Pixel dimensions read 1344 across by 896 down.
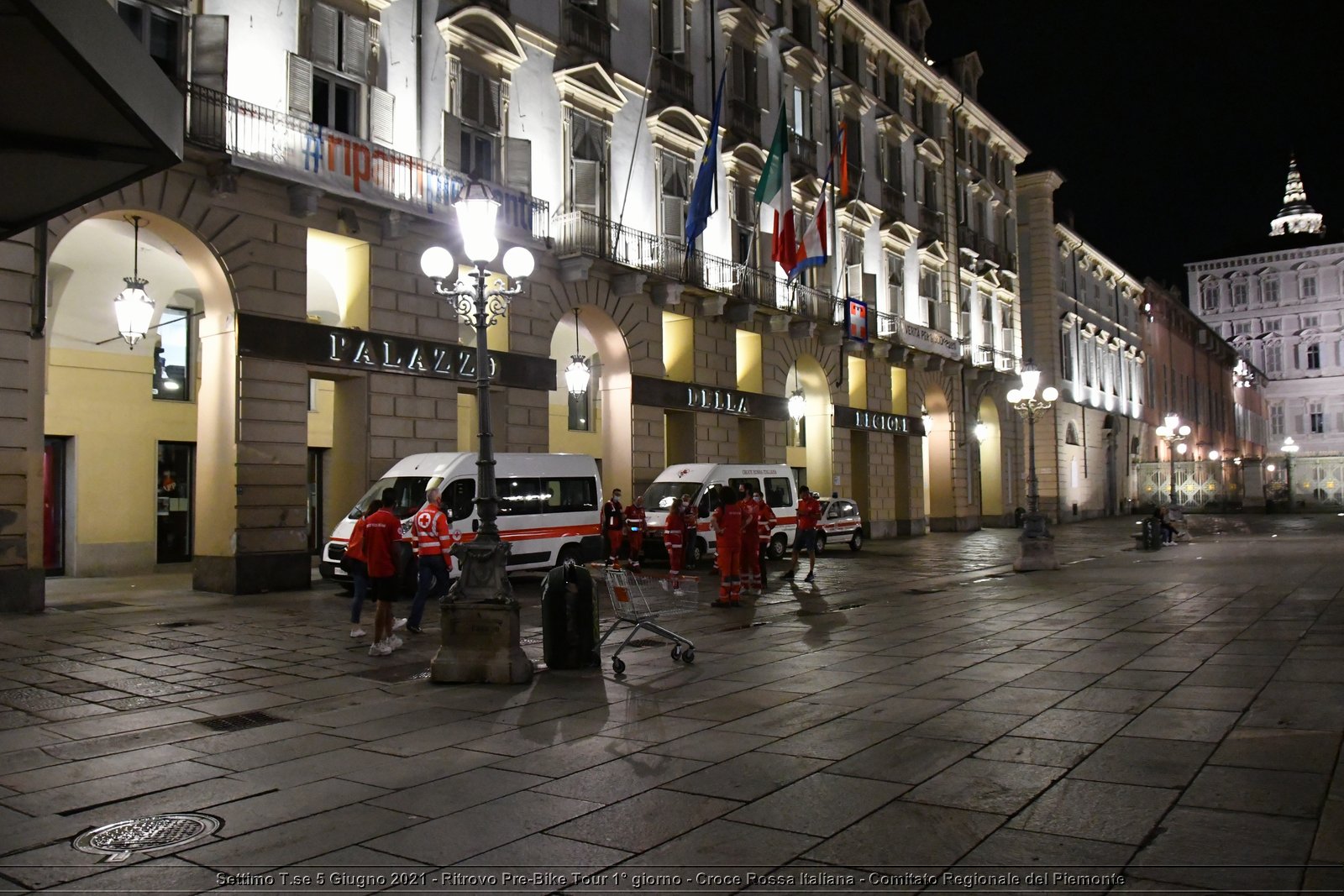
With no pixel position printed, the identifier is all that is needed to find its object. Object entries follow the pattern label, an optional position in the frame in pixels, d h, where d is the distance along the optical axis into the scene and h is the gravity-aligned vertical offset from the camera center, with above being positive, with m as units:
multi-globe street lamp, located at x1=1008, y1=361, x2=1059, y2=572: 22.20 -0.89
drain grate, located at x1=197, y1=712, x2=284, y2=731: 7.99 -1.61
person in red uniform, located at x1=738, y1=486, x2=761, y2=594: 16.39 -0.82
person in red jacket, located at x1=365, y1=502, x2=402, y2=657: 11.46 -0.66
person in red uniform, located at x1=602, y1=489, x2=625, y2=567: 21.62 -0.43
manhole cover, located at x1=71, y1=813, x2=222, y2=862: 5.18 -1.63
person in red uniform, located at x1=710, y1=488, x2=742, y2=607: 15.65 -0.67
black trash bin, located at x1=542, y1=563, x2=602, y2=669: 10.14 -1.12
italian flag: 26.31 +7.78
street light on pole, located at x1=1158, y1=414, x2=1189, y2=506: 48.22 +3.34
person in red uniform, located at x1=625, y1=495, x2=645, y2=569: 22.50 -0.64
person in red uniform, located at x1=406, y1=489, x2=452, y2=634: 12.46 -0.48
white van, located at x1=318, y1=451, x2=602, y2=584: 17.80 +0.09
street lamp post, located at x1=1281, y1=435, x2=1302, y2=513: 58.51 +1.49
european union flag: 24.97 +7.28
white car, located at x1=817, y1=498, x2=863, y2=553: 28.72 -0.62
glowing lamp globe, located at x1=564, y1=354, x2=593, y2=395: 24.86 +3.02
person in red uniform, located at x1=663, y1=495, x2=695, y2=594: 20.16 -0.58
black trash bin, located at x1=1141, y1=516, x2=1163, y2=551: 28.83 -1.11
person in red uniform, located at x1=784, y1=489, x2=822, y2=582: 20.39 -0.40
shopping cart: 10.51 -0.97
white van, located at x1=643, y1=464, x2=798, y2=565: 23.31 +0.27
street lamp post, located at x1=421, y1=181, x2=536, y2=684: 9.48 -0.93
